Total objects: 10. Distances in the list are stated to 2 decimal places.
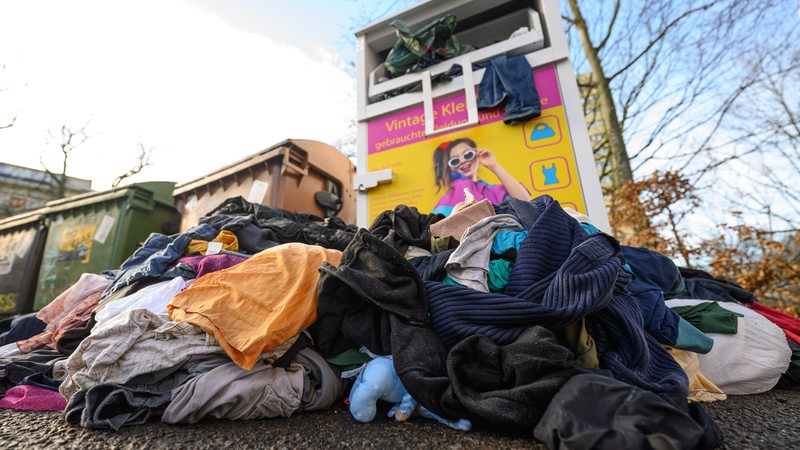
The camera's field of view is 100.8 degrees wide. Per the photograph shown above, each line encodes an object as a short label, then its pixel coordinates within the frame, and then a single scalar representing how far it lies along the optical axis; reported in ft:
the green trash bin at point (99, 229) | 11.64
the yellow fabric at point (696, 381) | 4.14
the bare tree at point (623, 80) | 20.03
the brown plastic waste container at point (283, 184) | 10.44
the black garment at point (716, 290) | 5.97
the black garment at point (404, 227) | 5.32
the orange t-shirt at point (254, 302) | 3.68
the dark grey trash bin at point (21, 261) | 13.41
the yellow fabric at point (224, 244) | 6.30
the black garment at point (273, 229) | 6.80
